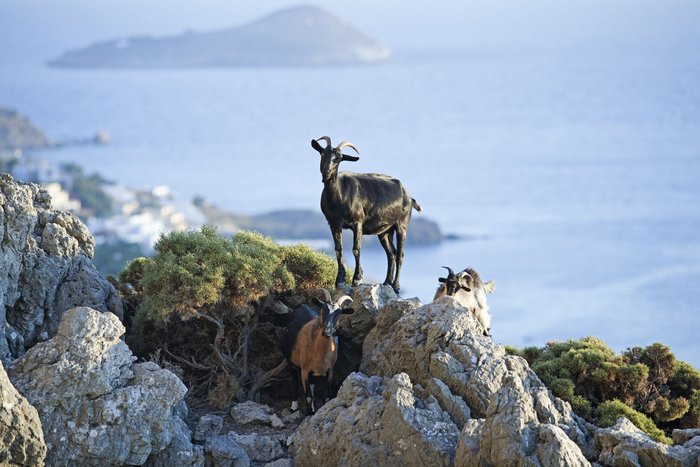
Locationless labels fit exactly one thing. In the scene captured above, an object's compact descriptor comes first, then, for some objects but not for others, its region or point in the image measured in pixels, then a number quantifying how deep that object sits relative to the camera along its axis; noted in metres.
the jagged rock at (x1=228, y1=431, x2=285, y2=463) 18.48
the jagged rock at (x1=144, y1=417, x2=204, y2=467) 17.53
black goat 20.58
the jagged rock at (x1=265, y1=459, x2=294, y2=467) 18.03
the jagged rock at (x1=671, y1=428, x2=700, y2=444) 18.38
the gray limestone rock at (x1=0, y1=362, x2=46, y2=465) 15.68
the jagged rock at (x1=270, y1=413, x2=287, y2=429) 19.62
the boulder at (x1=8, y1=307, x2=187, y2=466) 16.67
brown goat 19.00
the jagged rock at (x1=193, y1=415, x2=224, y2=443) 18.91
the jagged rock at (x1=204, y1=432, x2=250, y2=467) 18.02
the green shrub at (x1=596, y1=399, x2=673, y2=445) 19.08
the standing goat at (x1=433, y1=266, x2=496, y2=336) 20.78
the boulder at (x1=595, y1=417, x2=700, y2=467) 16.31
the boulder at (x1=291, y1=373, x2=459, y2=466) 16.80
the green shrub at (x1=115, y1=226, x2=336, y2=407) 20.50
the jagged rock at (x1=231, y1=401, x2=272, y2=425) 19.81
